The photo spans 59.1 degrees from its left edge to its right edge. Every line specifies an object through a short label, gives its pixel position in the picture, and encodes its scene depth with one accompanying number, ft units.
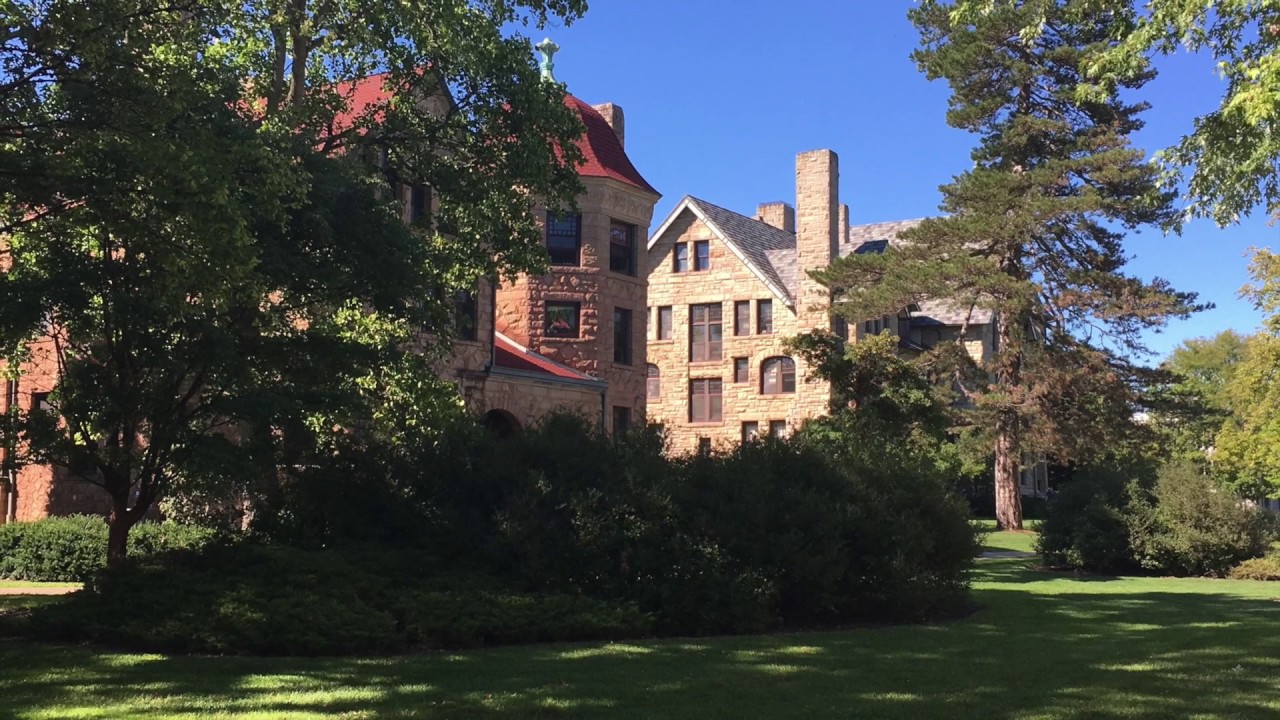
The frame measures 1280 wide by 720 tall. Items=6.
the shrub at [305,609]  33.47
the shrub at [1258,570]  71.51
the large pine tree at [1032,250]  121.19
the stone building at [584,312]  90.48
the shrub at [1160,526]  72.08
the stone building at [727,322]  159.22
